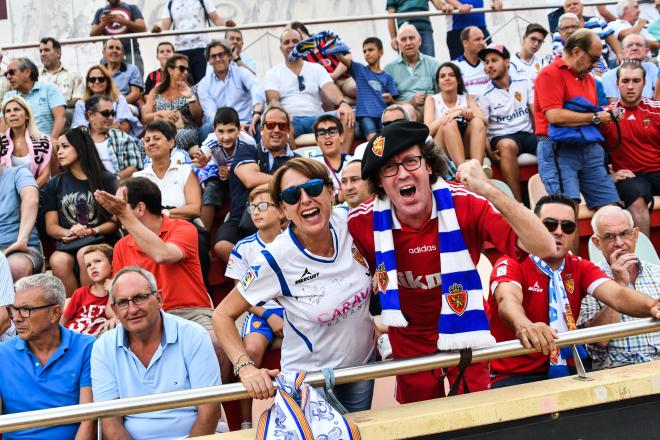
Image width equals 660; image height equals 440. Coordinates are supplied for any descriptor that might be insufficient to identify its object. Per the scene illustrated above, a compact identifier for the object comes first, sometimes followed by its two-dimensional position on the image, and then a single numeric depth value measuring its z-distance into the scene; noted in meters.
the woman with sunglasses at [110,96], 8.86
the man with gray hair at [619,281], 4.23
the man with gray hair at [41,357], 4.15
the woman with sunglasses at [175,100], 9.01
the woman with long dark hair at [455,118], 7.77
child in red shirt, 5.30
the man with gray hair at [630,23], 11.11
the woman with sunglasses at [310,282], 3.33
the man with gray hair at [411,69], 9.48
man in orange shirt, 4.94
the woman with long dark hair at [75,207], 6.38
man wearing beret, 3.20
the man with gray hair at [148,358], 3.88
